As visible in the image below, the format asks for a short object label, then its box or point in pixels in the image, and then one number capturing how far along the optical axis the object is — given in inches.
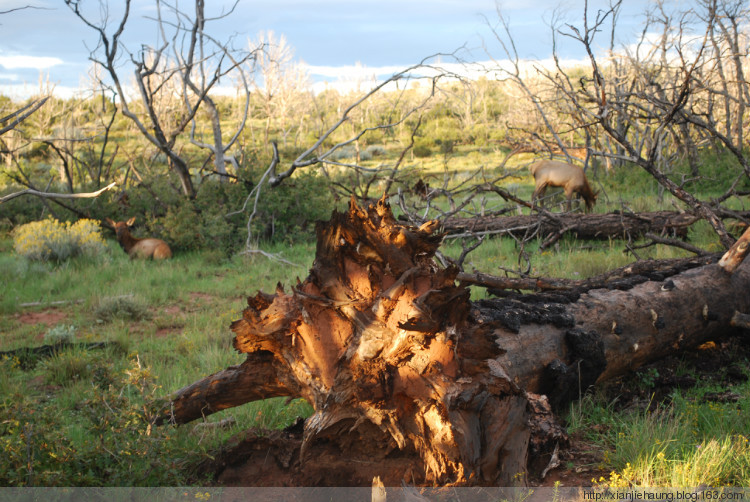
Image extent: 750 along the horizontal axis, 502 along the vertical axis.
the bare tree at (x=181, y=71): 402.9
